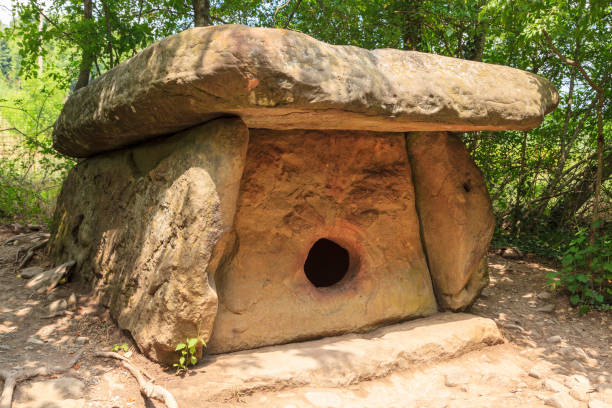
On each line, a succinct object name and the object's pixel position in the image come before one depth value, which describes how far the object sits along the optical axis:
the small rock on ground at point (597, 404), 2.79
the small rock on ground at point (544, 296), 4.61
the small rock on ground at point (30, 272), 4.16
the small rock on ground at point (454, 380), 3.12
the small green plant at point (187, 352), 2.78
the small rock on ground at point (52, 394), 2.38
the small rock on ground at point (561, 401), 2.78
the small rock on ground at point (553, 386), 2.98
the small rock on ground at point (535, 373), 3.22
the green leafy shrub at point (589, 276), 4.29
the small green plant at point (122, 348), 3.03
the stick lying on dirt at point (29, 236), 5.29
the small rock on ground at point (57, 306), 3.51
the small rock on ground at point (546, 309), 4.39
